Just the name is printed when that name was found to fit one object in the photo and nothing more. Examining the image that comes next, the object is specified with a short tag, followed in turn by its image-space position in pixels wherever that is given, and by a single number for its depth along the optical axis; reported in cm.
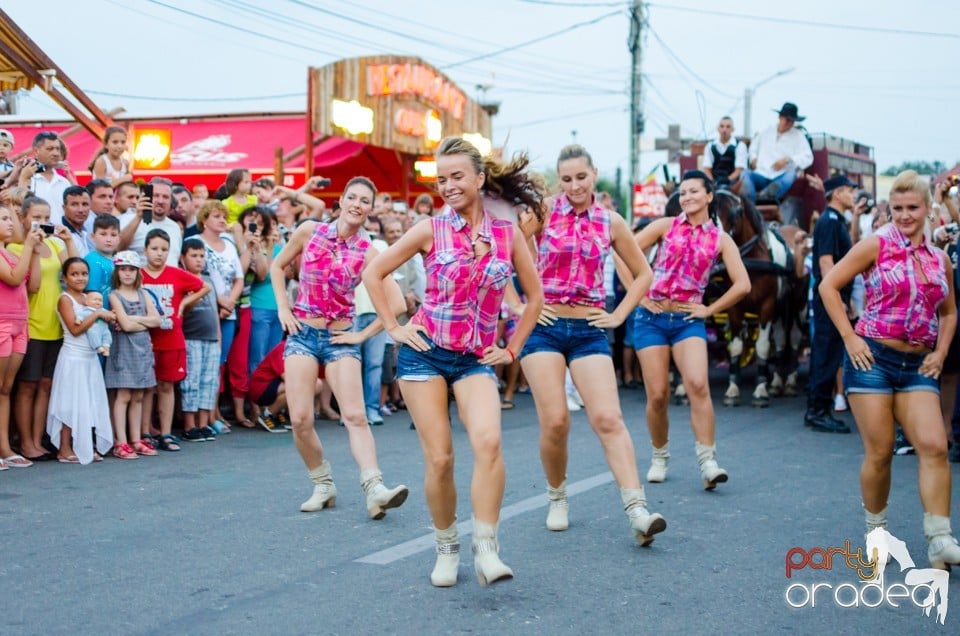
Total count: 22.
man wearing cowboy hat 1570
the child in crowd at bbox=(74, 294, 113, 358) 918
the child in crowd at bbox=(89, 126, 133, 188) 1136
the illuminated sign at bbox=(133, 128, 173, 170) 2222
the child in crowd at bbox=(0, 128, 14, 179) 1018
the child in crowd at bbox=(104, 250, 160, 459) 938
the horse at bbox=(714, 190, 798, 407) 1327
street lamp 5728
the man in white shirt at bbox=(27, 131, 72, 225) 1039
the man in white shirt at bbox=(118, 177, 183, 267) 1027
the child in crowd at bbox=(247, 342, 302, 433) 1086
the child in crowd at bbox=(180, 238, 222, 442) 1032
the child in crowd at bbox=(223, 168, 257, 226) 1223
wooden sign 2269
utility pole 2877
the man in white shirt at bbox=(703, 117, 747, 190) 1491
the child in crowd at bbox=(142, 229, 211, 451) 990
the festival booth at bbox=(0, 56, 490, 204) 2248
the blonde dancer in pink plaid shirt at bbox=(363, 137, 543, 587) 505
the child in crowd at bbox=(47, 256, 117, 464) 893
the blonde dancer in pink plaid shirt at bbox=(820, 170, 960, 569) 553
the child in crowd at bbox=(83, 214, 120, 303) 956
